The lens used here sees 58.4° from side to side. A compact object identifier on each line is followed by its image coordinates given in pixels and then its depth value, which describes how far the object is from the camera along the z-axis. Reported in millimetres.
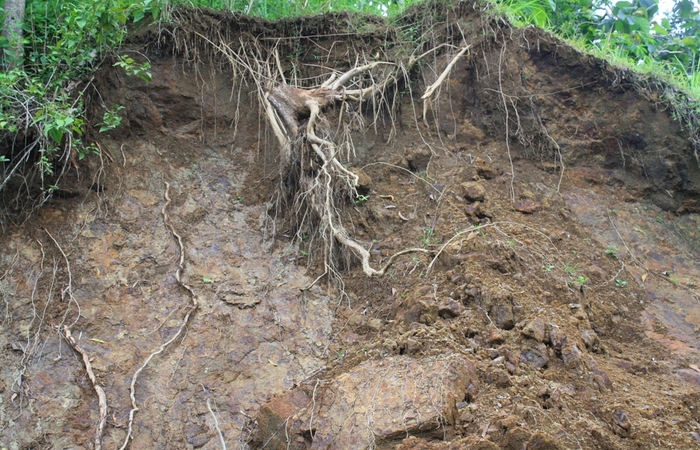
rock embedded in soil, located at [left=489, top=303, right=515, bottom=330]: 3385
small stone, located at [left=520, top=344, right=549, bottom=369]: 3168
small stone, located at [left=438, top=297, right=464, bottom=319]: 3447
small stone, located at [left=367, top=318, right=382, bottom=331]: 3789
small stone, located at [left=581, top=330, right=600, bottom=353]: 3430
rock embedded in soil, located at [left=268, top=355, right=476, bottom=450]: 2832
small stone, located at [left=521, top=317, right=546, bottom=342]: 3256
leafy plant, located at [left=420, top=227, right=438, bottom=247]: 4195
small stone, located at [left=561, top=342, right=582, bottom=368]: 3158
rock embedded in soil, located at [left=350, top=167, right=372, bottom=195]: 4629
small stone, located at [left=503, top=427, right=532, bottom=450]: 2652
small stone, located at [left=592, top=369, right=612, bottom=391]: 3086
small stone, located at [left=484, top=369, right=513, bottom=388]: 2992
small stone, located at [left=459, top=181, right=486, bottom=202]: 4504
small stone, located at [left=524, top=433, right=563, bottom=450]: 2631
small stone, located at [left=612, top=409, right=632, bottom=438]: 2820
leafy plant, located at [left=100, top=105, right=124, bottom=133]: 4312
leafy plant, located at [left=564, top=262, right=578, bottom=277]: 3934
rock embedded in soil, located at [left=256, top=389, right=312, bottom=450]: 3178
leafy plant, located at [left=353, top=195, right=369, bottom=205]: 4601
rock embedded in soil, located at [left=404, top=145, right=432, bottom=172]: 4934
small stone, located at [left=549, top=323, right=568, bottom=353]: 3242
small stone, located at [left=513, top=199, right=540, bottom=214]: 4516
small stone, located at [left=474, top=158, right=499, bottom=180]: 4797
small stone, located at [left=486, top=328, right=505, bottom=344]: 3268
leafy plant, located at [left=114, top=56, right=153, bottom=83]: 4219
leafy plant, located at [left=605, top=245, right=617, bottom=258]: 4367
